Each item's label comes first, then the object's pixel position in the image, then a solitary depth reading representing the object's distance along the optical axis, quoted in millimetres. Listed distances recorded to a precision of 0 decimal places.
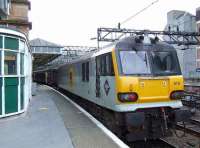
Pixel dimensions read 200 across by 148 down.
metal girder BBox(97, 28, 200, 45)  27391
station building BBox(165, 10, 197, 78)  63719
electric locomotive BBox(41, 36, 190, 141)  9648
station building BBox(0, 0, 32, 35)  31773
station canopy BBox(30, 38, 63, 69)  36419
